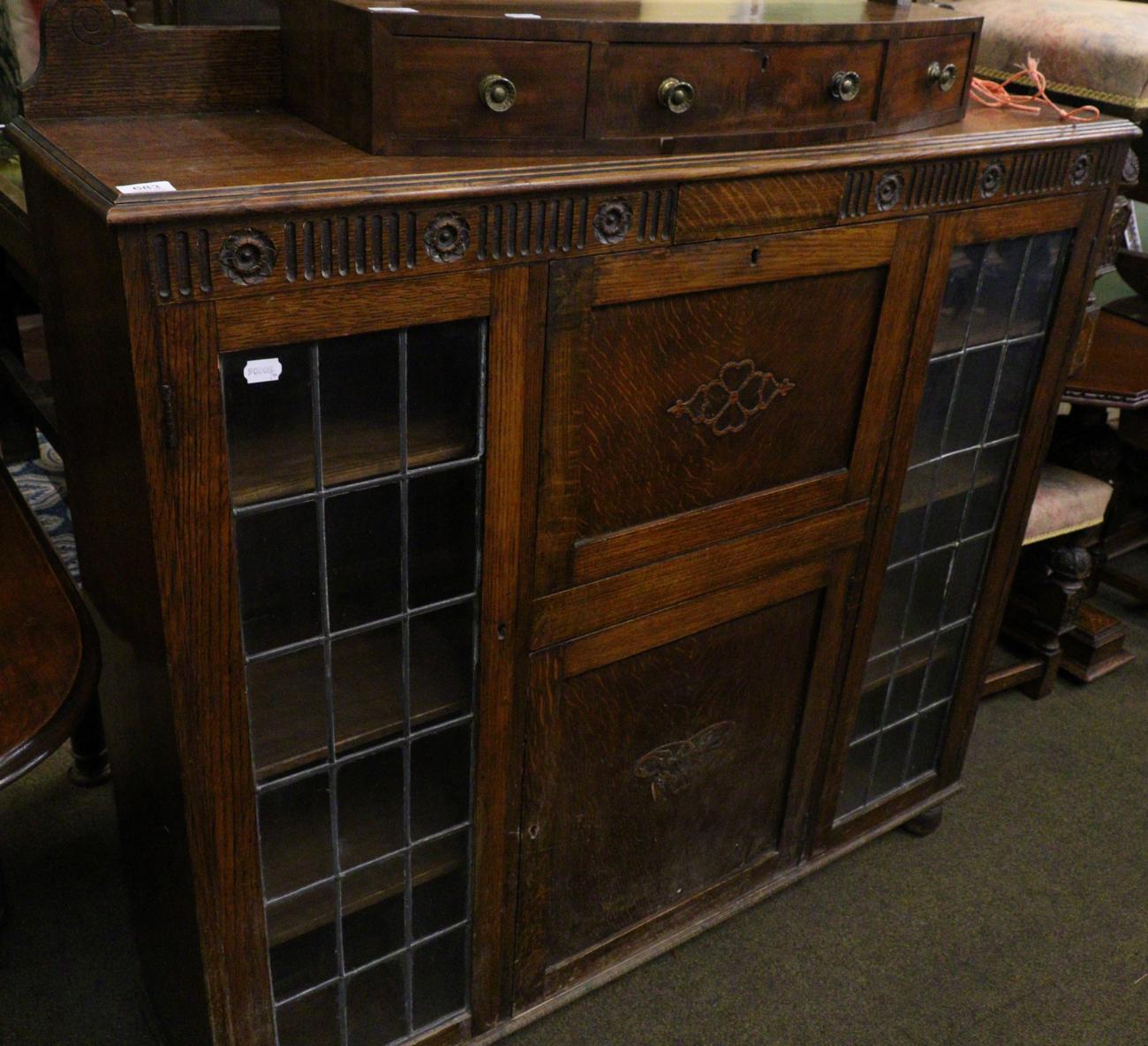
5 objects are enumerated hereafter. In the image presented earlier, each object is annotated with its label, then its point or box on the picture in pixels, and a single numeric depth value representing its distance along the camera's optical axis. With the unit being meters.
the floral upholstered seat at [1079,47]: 2.04
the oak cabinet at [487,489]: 1.14
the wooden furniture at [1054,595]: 2.54
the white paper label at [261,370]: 1.12
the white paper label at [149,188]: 1.01
